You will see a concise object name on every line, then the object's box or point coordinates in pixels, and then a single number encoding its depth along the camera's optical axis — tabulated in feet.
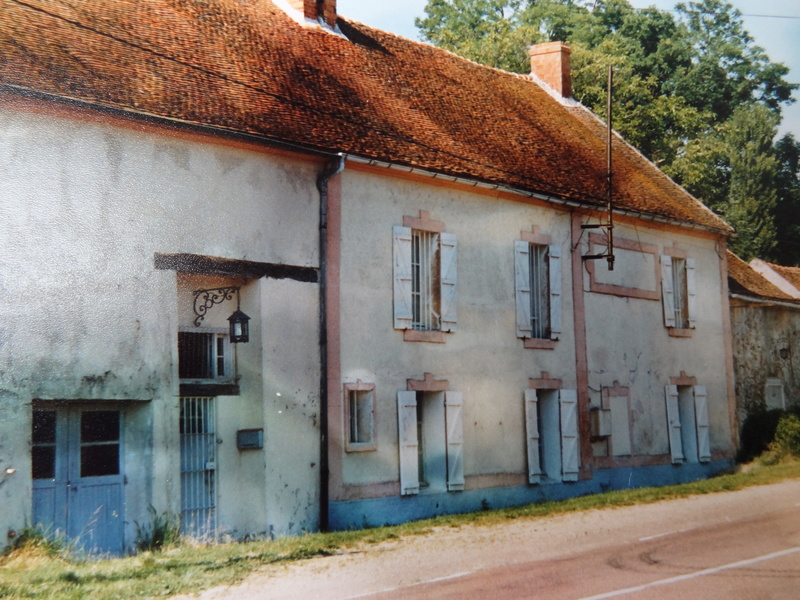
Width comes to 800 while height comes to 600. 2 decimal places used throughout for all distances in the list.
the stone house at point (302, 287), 38.24
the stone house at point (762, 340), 78.18
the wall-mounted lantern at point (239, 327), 43.09
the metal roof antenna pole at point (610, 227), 60.97
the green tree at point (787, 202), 85.66
